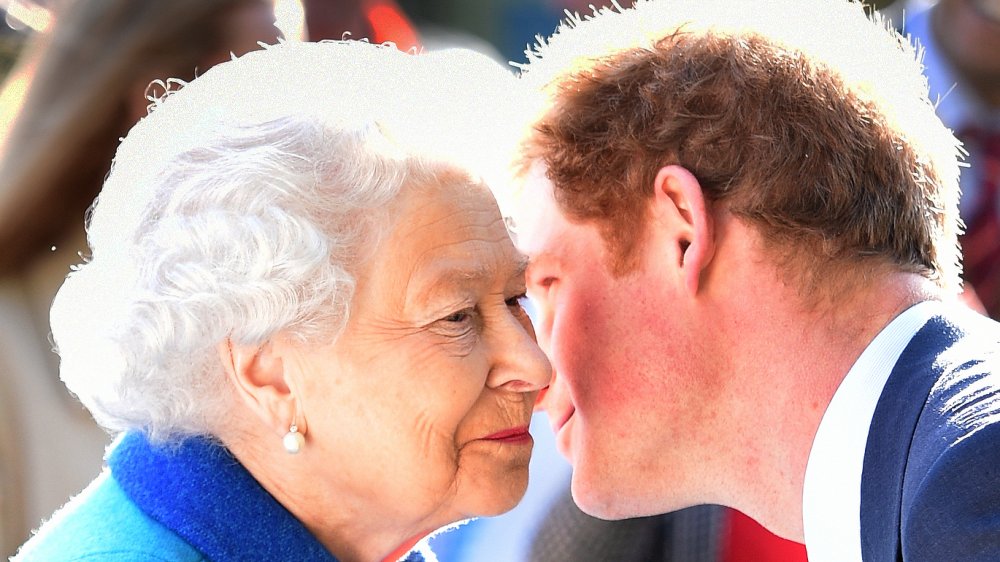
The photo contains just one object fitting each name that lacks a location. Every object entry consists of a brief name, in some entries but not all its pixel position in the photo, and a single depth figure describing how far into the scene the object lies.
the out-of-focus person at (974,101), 7.99
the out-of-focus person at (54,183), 6.15
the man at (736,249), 4.25
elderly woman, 3.59
